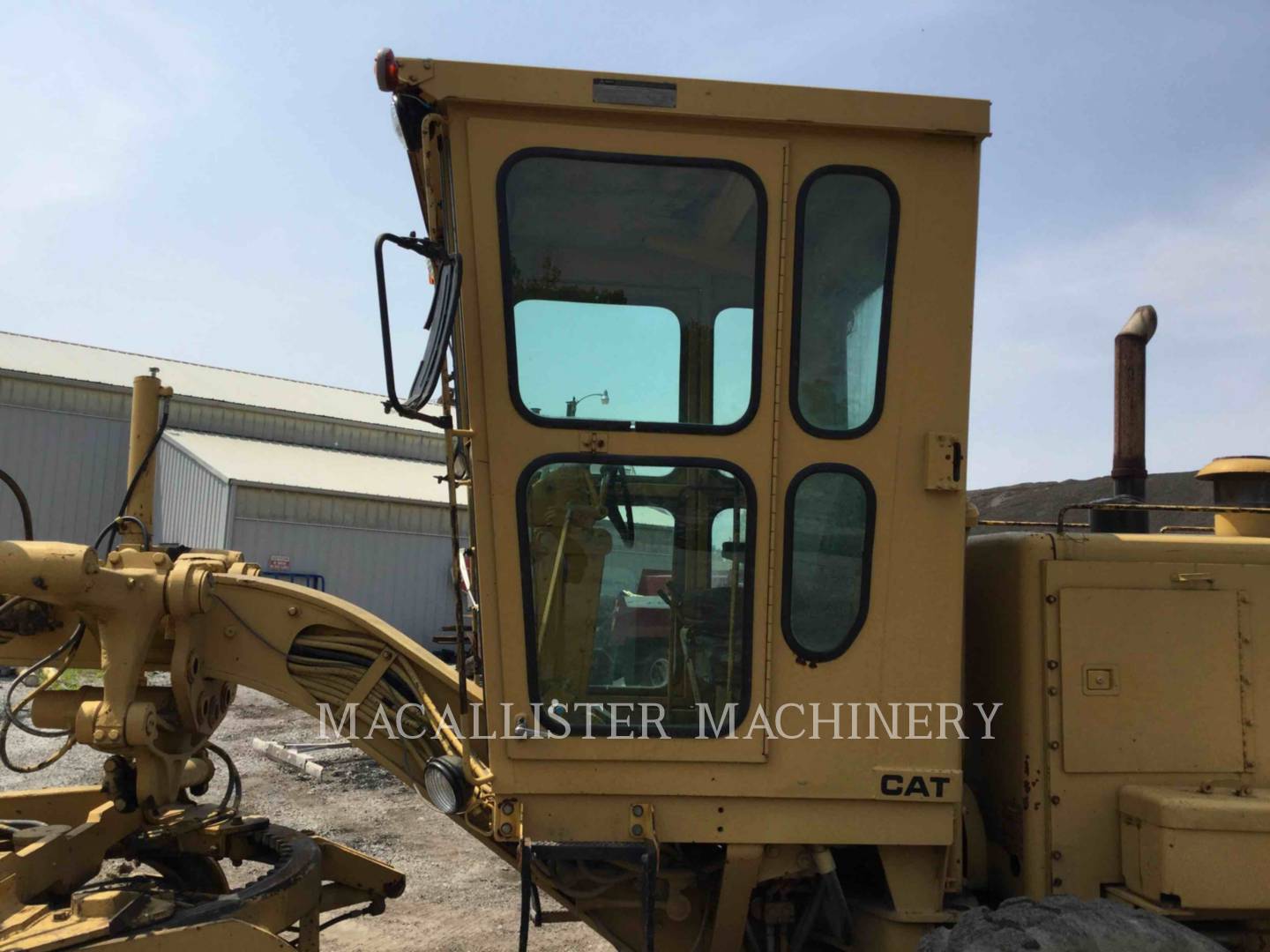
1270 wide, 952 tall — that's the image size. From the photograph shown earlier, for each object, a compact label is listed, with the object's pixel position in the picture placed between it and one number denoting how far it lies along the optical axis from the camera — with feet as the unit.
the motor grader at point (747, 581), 8.79
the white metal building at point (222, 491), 61.72
